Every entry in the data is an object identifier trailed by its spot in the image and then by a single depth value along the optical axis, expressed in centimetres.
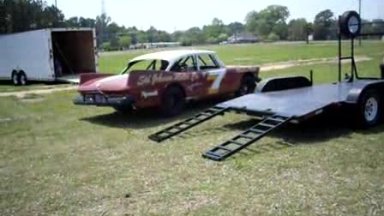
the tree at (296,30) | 11316
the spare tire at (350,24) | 1115
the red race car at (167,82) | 1045
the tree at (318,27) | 8338
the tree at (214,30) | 14612
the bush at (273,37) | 12815
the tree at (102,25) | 12146
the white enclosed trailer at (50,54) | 2138
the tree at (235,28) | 17400
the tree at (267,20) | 14775
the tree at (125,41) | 11760
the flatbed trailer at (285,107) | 788
